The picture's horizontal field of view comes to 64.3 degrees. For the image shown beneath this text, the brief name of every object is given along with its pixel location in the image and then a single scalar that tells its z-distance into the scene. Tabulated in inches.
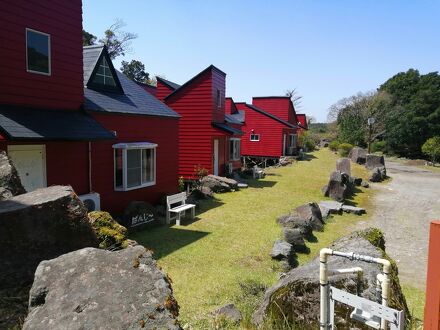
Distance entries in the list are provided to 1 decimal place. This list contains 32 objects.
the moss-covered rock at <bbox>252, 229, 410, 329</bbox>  150.9
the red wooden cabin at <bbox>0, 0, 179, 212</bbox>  349.4
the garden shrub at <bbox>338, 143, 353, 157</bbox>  1672.0
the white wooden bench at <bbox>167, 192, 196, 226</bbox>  478.4
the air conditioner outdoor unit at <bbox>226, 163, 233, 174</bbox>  893.2
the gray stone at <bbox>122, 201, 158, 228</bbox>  443.2
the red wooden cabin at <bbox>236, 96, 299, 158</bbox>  1341.0
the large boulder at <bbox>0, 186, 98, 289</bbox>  171.2
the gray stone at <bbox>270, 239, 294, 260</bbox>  356.2
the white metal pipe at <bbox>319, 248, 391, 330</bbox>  114.7
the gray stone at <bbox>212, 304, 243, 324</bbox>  183.4
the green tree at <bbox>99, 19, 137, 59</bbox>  1877.5
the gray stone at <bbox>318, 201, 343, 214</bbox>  583.9
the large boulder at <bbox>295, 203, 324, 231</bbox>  485.4
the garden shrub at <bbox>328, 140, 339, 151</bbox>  1954.8
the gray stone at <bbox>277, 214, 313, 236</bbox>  449.0
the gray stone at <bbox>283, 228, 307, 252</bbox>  393.7
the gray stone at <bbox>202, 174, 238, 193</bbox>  729.0
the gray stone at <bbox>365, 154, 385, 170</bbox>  1120.8
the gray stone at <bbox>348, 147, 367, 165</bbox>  1336.1
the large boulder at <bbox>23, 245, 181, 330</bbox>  116.8
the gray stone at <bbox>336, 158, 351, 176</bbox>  916.0
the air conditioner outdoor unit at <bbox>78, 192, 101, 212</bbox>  415.5
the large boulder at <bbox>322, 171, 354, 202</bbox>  681.0
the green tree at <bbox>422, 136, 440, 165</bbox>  1411.3
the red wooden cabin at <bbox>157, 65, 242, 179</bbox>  801.6
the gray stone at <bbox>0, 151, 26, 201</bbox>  209.0
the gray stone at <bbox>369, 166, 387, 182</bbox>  954.6
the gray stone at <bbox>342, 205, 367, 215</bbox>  596.4
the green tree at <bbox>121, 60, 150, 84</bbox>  2468.0
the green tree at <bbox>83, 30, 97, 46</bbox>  1759.6
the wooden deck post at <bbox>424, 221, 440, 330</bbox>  96.2
